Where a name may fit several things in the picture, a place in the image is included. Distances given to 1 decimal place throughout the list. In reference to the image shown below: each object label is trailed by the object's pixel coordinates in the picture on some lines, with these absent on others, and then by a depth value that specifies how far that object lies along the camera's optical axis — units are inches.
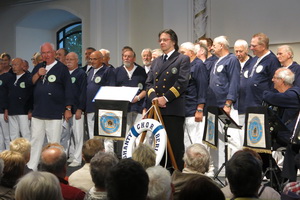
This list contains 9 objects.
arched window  585.6
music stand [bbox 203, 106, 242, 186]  241.4
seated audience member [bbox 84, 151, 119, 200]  135.7
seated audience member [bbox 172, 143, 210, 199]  165.3
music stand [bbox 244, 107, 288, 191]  223.0
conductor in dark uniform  243.9
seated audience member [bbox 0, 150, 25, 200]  146.3
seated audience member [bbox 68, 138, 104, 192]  166.6
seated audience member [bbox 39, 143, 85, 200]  157.4
